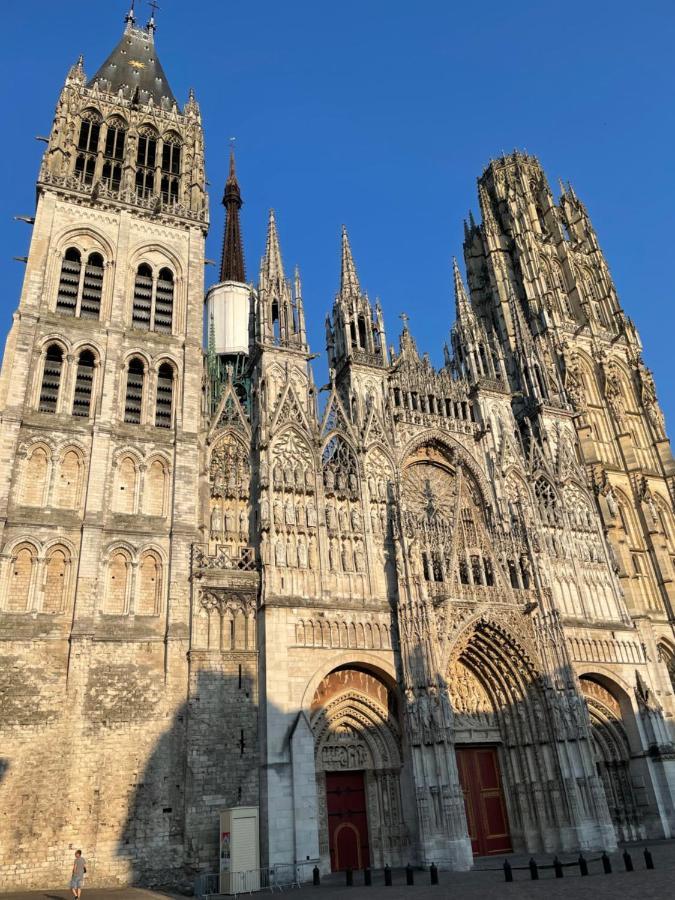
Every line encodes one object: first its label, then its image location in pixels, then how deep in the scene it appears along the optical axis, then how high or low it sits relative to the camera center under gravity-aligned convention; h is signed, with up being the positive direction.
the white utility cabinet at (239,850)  18.25 -0.10
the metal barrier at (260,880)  18.16 -0.84
